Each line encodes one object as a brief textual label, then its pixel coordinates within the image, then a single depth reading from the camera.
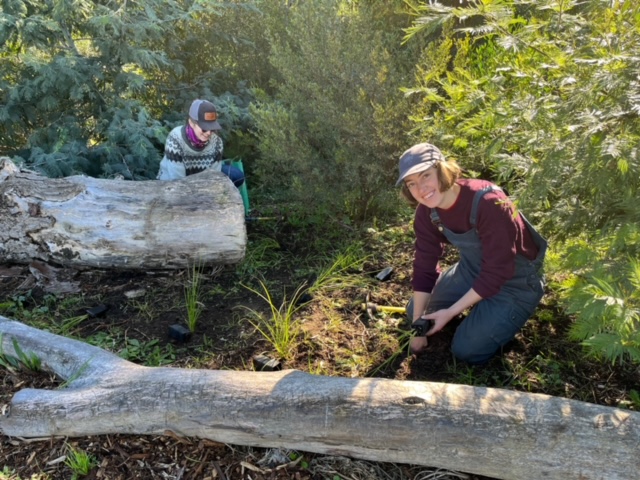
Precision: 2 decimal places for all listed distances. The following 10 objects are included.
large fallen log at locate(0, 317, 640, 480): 1.96
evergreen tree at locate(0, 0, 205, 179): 4.55
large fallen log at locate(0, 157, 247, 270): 3.74
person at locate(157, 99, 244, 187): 4.23
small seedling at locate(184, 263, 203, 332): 3.18
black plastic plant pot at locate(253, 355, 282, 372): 2.76
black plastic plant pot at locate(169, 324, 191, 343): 3.14
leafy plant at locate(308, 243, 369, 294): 3.51
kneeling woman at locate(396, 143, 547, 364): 2.49
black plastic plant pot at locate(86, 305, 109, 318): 3.44
